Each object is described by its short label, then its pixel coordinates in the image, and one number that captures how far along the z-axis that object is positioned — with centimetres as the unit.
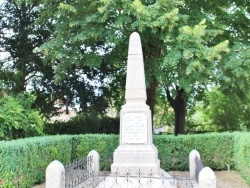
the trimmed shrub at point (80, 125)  1501
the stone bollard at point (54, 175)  588
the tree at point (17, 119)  959
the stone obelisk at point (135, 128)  710
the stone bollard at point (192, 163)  843
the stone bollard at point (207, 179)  543
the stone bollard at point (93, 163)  802
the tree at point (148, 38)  940
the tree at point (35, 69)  1458
